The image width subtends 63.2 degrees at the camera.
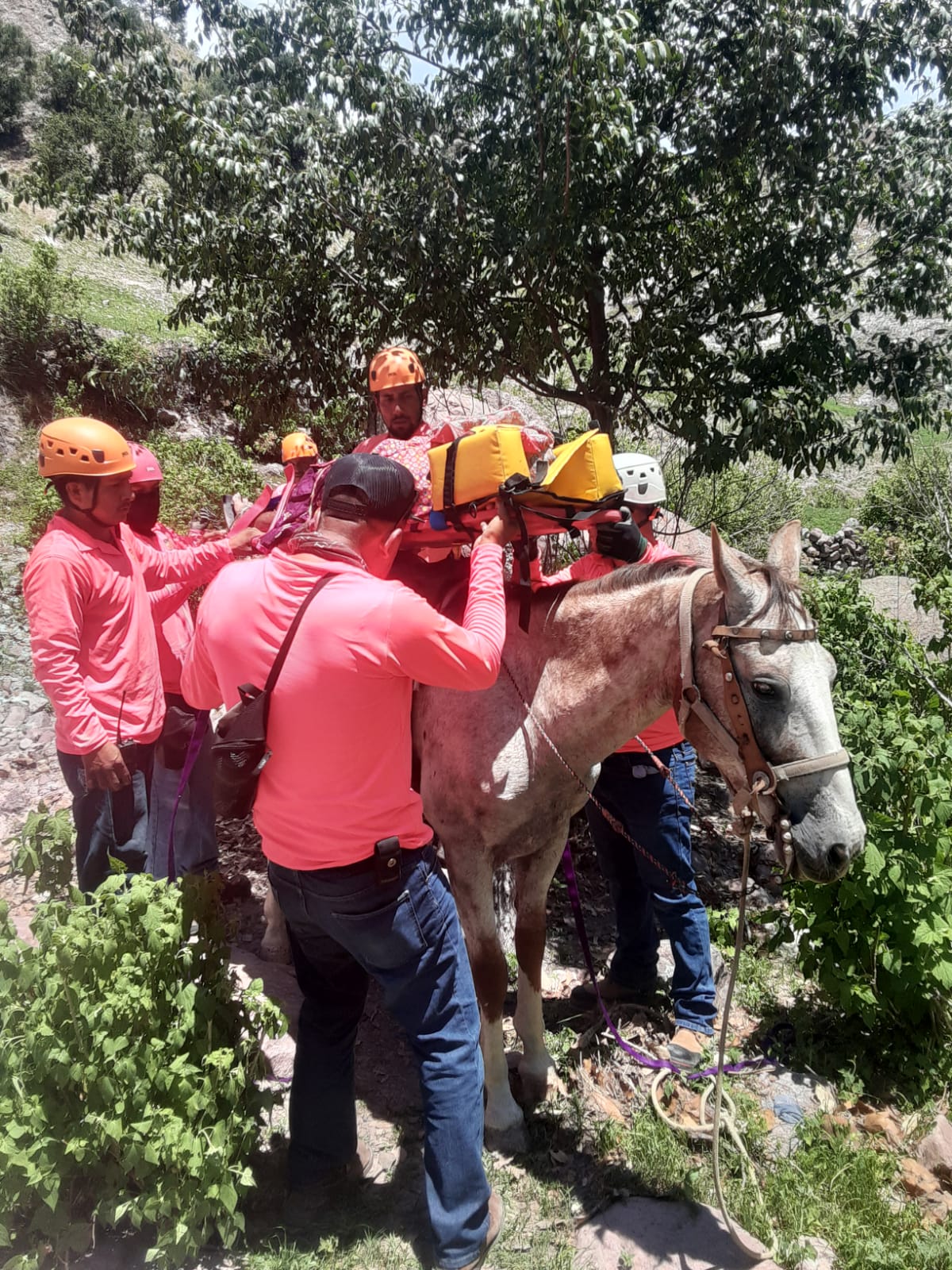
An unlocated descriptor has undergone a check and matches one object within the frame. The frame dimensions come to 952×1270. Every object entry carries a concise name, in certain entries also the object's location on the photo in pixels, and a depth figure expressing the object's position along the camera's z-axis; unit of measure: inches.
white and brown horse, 89.2
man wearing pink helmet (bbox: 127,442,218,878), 156.7
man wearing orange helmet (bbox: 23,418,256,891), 123.6
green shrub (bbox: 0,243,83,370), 495.2
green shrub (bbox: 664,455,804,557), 416.2
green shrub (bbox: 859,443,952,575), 316.8
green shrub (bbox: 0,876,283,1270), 81.0
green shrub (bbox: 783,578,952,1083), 120.3
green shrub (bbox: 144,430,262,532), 357.4
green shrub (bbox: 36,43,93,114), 199.2
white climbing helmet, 145.6
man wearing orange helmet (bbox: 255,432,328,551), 139.3
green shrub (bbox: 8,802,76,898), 118.9
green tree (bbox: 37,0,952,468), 189.5
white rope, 96.3
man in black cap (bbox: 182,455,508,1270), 83.0
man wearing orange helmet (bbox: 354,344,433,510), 142.3
